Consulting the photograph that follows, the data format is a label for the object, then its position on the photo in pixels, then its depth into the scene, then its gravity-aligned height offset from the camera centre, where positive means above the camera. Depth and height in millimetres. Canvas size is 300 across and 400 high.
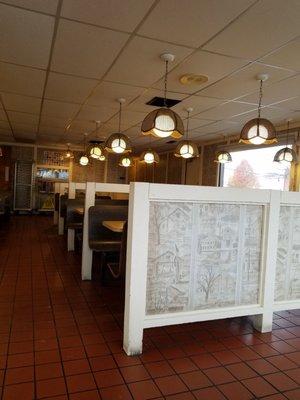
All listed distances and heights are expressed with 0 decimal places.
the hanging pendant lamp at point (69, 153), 11271 +1261
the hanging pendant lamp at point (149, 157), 6969 +786
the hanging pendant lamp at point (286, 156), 5898 +831
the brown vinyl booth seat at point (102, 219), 4398 -426
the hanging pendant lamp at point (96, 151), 7166 +889
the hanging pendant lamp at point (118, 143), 5621 +847
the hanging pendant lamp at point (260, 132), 3932 +844
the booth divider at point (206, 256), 2479 -537
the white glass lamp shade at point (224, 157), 7391 +925
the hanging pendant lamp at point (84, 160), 9099 +829
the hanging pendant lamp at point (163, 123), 3793 +851
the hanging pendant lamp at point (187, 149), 5875 +847
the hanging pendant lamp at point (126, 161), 8126 +783
